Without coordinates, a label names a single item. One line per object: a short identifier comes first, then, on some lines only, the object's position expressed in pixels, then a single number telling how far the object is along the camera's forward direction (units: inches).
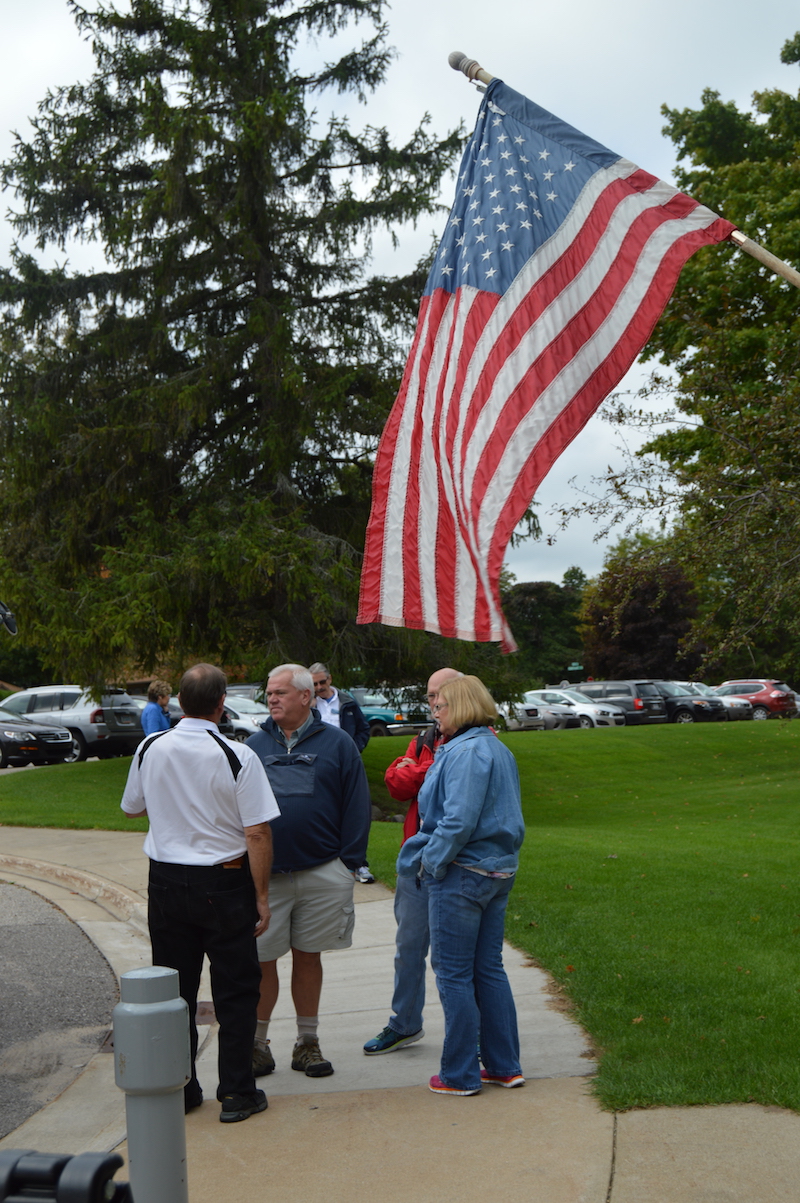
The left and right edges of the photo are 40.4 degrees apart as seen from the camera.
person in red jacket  218.2
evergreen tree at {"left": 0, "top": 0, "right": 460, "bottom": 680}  756.0
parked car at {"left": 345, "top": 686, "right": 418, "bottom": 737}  1422.2
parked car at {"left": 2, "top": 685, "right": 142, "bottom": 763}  1040.2
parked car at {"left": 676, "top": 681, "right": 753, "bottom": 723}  1766.7
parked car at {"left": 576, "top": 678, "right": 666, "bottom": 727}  1707.7
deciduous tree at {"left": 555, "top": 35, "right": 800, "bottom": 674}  537.0
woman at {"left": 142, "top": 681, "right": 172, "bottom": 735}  470.3
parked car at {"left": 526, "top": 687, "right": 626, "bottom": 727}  1665.8
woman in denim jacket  191.3
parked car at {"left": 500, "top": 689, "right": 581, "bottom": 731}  1676.9
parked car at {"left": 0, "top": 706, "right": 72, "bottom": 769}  992.9
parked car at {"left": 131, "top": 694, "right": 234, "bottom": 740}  1054.4
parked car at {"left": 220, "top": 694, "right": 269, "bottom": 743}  1114.1
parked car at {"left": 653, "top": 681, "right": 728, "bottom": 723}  1721.2
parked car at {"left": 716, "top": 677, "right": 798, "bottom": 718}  1827.0
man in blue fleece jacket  212.5
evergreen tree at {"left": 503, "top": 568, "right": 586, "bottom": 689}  3120.1
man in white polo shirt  190.1
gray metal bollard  104.2
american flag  214.7
